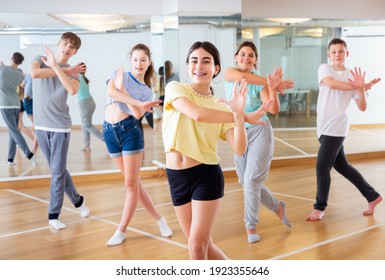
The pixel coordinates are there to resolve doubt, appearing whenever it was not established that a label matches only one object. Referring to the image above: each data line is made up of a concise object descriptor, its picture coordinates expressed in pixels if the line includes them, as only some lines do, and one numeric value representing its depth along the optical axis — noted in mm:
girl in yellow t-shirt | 2895
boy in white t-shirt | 4832
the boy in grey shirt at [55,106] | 4609
